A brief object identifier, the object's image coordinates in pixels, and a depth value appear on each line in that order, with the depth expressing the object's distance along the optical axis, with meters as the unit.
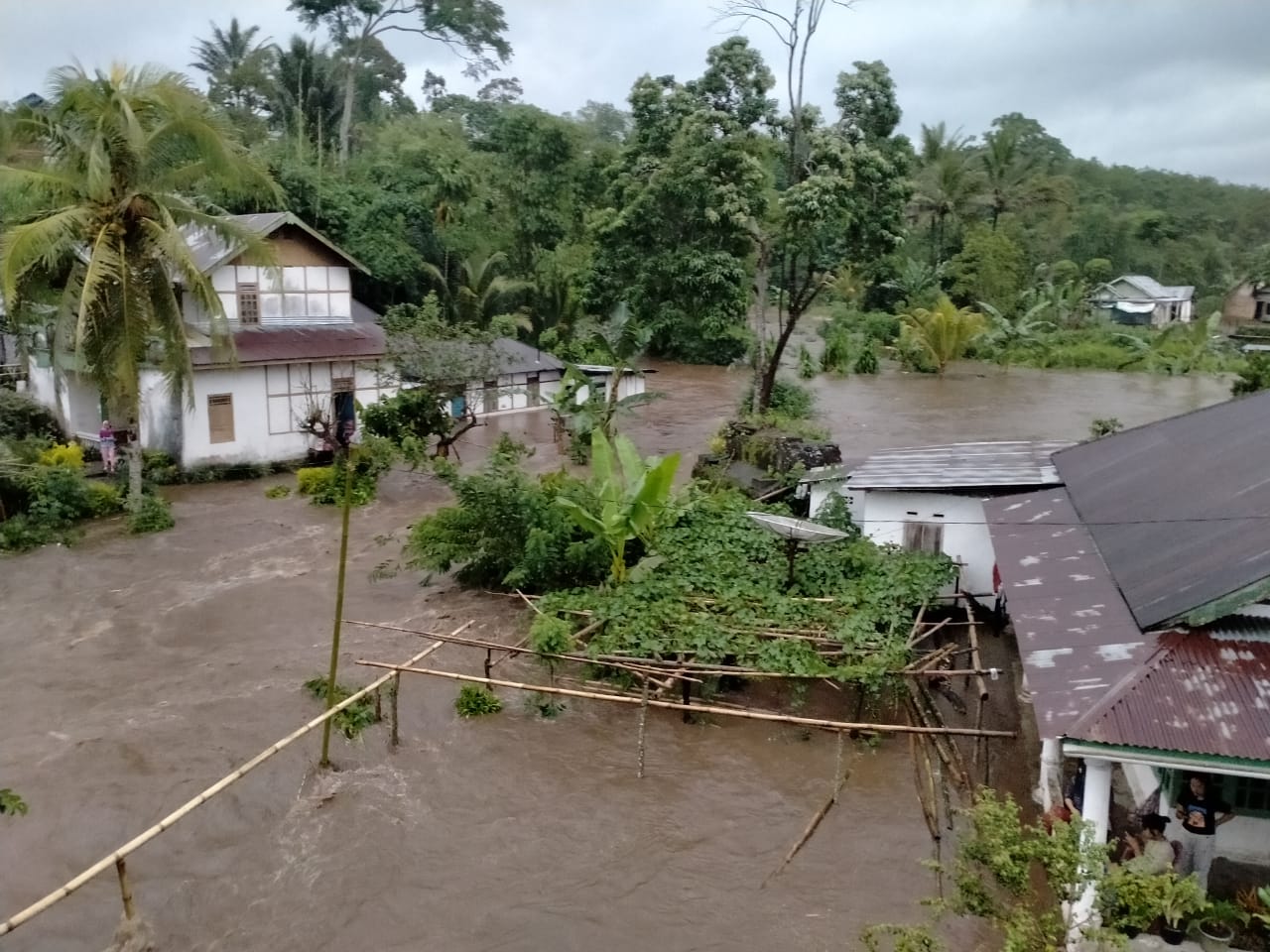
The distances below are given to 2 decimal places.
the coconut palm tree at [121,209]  14.67
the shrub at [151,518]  16.33
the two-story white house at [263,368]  19.42
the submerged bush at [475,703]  10.38
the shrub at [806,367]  31.20
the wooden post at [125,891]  5.97
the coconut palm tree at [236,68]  38.47
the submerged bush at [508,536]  11.77
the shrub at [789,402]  23.70
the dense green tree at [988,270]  38.81
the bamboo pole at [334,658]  7.78
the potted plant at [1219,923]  5.93
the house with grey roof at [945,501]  11.97
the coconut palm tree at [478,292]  30.48
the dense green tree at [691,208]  27.44
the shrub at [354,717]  9.84
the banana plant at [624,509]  11.63
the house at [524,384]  24.55
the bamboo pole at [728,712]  7.48
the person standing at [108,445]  18.73
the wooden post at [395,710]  9.45
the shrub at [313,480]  18.28
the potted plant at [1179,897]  4.74
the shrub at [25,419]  20.11
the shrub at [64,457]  18.42
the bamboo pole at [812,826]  7.87
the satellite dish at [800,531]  10.59
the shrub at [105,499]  17.00
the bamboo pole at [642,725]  8.61
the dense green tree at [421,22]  38.94
